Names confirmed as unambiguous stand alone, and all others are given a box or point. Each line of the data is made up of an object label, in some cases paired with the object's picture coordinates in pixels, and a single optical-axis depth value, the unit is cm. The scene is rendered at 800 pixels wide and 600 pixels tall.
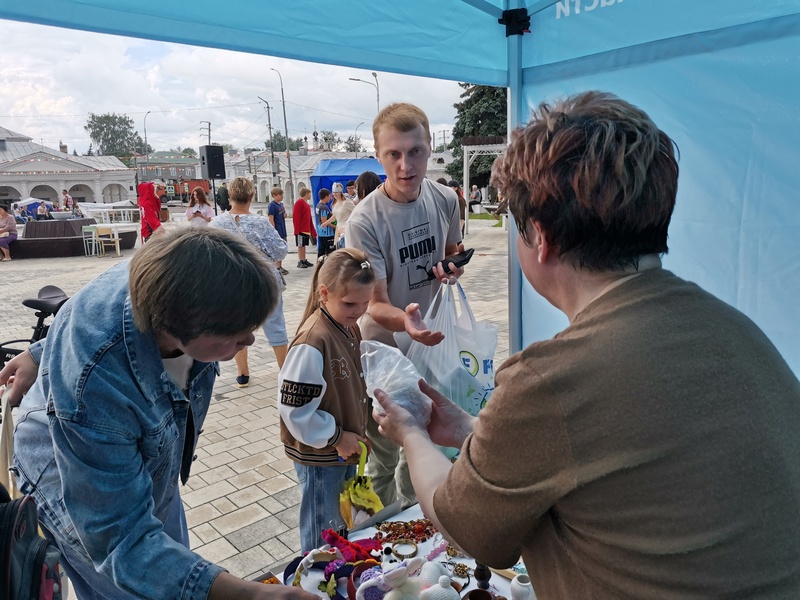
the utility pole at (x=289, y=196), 4384
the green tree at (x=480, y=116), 3052
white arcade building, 5356
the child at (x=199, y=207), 781
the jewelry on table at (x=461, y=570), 161
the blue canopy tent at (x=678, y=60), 202
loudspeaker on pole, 1127
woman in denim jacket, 110
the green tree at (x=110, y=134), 9562
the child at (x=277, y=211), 1199
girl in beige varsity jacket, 211
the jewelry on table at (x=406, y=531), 178
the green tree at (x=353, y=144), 7930
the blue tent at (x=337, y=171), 1376
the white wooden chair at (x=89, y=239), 1584
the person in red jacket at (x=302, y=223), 1336
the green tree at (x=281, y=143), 10222
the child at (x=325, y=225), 1199
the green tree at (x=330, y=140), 7572
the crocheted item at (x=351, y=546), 167
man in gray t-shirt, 247
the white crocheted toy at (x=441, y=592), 140
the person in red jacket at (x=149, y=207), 1067
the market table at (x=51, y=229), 1666
